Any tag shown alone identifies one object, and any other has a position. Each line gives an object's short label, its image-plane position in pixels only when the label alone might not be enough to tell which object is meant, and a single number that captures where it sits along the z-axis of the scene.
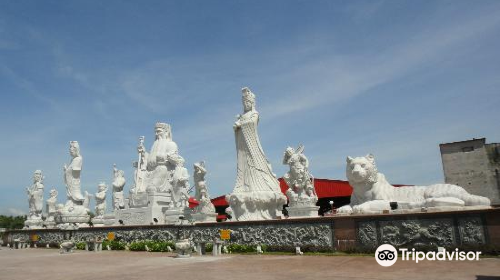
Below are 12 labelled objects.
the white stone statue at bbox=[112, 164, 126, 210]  21.58
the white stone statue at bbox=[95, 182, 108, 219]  22.58
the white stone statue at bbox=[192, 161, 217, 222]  16.20
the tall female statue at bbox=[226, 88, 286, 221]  14.75
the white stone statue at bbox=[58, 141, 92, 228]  22.45
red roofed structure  27.33
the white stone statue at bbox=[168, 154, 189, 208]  18.31
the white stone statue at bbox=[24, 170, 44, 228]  25.69
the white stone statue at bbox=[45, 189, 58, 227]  24.52
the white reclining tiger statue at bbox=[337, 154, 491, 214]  10.36
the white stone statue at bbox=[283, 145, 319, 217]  13.77
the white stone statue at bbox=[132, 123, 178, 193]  20.23
